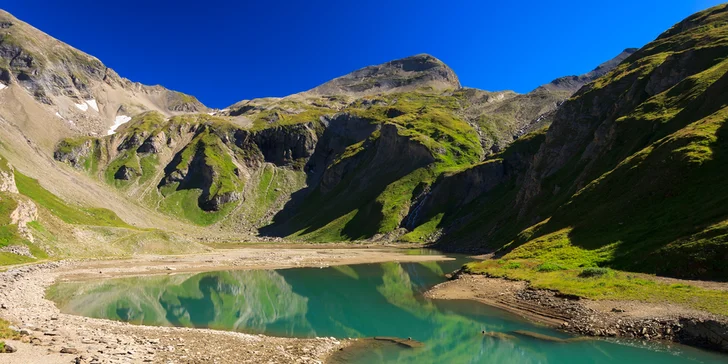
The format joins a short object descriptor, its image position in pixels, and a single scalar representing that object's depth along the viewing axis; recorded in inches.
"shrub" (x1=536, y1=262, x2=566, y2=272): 1940.3
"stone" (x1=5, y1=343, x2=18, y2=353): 843.4
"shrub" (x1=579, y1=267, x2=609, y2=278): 1649.1
